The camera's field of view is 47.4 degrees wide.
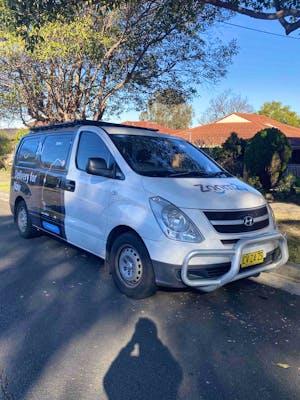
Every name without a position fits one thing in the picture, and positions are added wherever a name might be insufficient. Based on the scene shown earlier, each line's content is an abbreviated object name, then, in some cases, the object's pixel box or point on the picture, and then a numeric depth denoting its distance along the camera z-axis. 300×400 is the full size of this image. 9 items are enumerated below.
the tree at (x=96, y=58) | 9.09
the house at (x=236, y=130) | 24.10
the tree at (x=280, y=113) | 50.56
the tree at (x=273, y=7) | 5.88
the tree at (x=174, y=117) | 56.46
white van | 3.49
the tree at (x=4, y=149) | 25.69
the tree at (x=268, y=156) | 10.94
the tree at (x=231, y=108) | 54.78
